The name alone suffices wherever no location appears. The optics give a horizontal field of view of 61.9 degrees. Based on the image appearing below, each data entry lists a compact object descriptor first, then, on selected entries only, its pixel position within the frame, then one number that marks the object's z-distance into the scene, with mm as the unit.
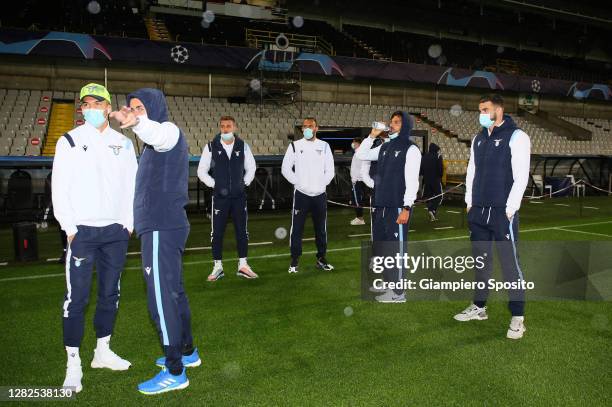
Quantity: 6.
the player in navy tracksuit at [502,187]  4242
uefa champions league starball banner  18250
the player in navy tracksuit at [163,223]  3133
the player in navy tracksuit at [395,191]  5160
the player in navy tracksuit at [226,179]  6297
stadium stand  16922
